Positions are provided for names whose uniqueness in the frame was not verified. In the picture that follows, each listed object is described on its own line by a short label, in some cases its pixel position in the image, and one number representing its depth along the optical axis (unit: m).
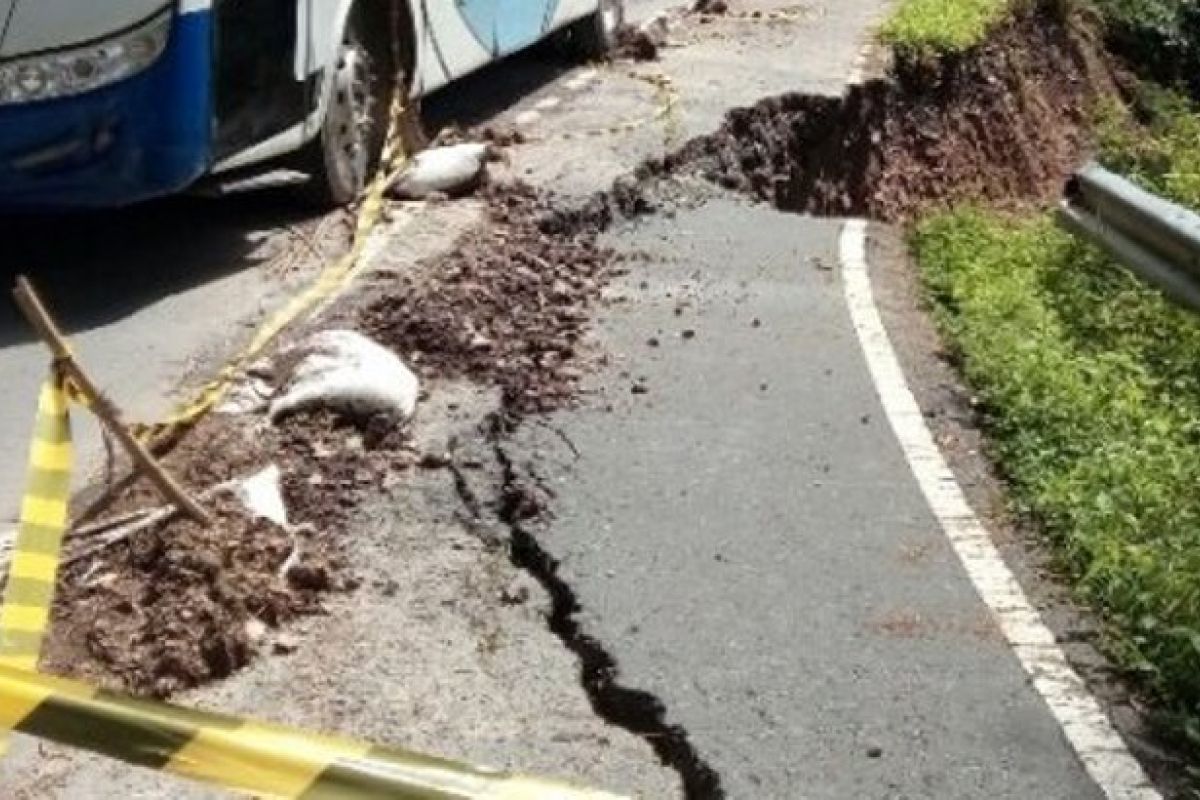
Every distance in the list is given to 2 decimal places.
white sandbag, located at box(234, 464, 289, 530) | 5.84
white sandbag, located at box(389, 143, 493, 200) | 9.86
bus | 7.89
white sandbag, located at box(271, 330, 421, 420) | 6.65
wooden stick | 5.45
